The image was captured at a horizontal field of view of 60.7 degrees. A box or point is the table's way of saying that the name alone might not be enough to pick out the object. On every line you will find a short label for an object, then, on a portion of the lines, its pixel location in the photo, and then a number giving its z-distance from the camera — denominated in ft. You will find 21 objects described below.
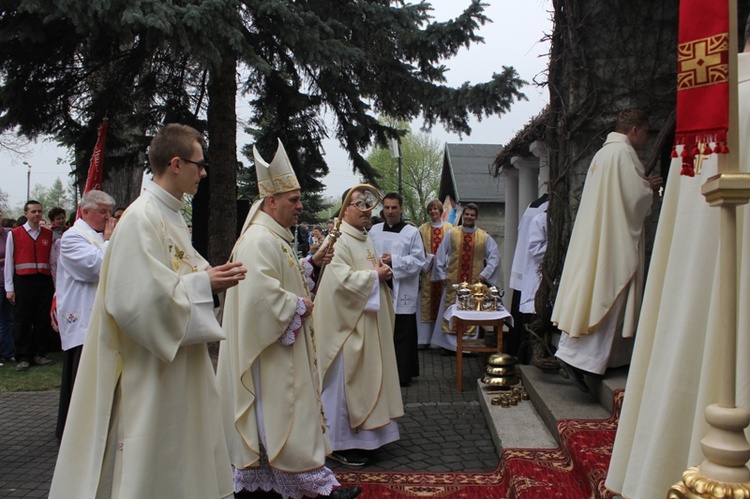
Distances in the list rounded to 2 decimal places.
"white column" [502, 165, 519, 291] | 34.86
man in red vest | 27.63
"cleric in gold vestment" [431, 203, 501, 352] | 30.30
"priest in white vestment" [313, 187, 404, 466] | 15.96
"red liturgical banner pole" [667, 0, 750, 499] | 4.98
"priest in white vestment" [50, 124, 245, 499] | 8.52
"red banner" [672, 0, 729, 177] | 5.12
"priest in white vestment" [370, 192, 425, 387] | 24.99
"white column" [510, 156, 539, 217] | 30.68
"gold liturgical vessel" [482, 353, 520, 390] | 19.84
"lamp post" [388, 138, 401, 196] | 35.76
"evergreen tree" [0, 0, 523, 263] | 22.76
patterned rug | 12.06
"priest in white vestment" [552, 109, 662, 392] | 14.40
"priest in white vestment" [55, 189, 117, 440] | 17.53
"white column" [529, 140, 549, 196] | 23.50
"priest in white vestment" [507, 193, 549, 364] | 22.93
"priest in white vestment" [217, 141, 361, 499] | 12.33
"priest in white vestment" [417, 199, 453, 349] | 31.45
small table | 22.67
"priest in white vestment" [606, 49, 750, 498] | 6.66
